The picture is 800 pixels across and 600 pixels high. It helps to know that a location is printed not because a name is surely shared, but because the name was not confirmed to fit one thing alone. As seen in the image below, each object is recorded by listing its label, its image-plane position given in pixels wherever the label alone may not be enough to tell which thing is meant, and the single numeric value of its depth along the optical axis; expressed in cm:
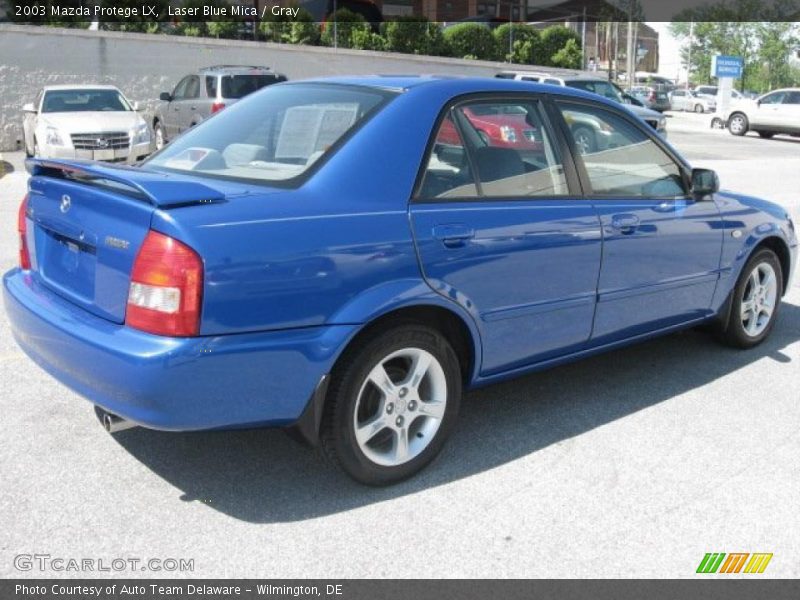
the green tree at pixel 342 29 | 2792
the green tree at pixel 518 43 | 3250
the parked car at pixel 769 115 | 2756
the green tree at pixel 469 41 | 3106
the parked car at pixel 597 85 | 1952
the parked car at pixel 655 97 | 4356
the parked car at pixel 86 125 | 1384
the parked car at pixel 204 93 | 1639
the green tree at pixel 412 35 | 2906
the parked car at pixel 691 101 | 4806
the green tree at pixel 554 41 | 3447
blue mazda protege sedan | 299
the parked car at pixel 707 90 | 5282
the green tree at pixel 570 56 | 3466
